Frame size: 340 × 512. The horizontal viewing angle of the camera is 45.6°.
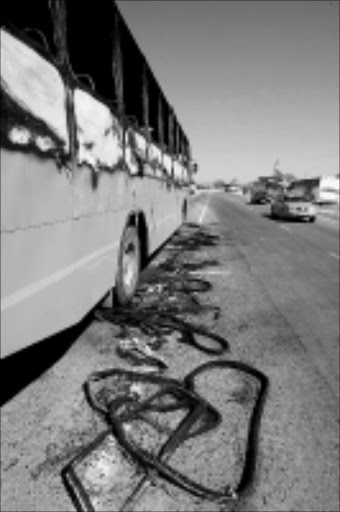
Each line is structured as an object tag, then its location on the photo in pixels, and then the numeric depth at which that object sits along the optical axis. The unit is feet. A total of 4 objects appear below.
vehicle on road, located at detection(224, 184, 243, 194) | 327.10
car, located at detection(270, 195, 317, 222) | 75.20
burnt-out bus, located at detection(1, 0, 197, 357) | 7.89
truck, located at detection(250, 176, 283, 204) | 149.69
